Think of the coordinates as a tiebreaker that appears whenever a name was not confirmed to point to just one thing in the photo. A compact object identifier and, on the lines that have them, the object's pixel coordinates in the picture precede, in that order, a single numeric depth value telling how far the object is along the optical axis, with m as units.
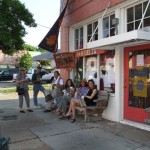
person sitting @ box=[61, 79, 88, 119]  5.37
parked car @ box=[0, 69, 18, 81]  23.36
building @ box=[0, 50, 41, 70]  33.74
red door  4.44
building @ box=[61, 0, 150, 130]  4.44
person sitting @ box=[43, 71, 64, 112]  6.05
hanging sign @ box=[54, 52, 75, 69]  6.35
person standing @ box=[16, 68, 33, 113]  6.31
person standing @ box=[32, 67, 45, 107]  6.82
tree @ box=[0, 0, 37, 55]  5.69
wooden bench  4.99
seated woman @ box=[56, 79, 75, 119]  5.48
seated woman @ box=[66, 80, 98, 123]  5.02
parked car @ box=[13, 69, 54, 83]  17.82
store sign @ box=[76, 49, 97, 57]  5.69
